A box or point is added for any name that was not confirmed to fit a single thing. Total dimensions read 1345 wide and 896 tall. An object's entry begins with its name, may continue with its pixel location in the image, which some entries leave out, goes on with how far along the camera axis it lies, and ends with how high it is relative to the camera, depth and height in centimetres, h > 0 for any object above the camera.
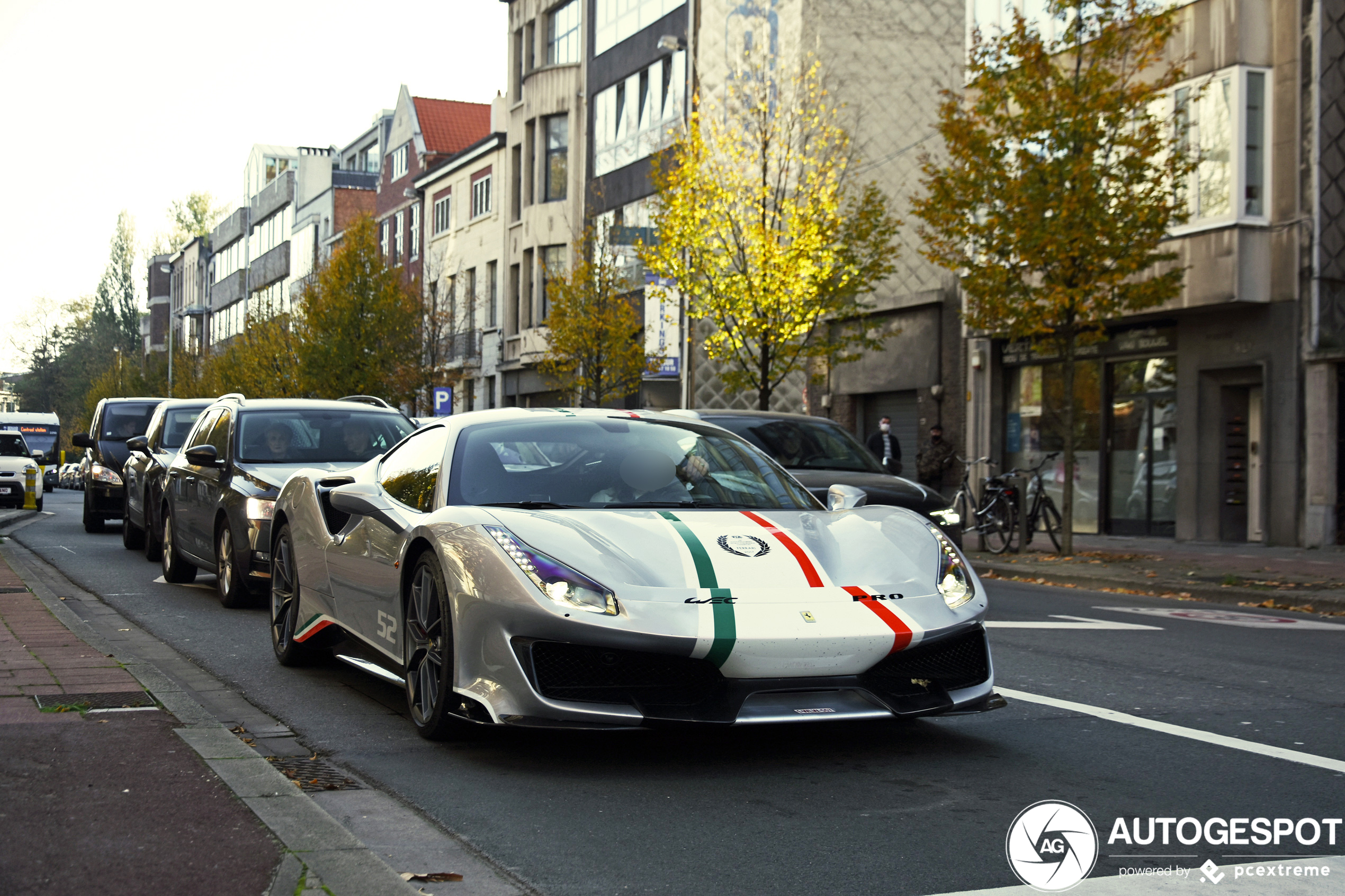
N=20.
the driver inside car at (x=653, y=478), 638 -11
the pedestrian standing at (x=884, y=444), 2355 +18
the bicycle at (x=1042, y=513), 1925 -70
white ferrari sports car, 528 -50
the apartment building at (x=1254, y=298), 2011 +215
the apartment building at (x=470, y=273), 4866 +597
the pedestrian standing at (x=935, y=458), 2500 -5
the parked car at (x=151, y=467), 1533 -21
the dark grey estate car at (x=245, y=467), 1109 -14
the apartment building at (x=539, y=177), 4400 +806
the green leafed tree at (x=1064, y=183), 1773 +324
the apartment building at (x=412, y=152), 5828 +1169
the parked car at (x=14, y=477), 3002 -63
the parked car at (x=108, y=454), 2061 -10
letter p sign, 3500 +115
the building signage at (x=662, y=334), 3572 +286
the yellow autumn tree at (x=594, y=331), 3356 +265
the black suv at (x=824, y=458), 1327 -3
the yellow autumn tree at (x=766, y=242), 2492 +351
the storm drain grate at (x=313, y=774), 528 -116
